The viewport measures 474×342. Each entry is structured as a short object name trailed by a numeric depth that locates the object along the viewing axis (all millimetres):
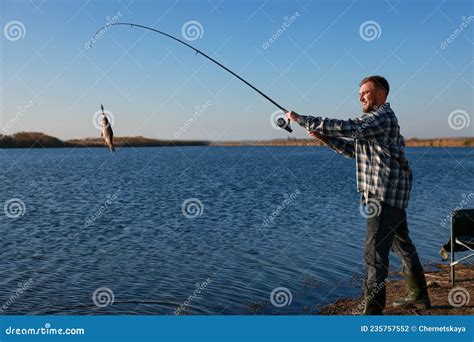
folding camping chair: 6930
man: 5230
